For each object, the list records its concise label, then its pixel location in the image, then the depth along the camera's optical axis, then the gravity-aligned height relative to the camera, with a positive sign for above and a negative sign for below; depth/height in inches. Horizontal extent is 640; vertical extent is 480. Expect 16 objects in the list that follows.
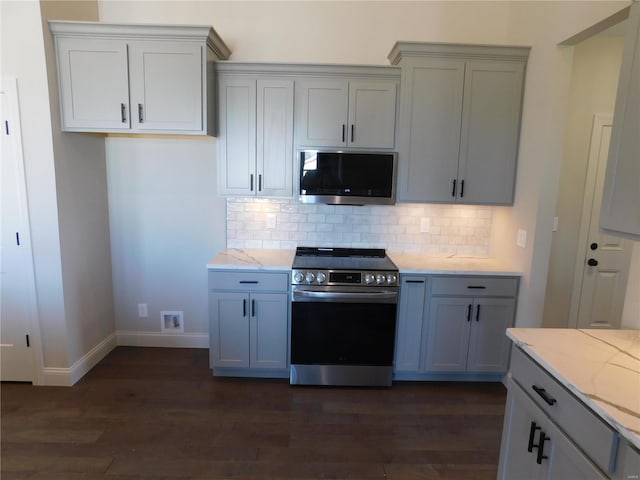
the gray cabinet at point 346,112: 117.0 +20.9
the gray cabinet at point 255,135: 117.1 +13.4
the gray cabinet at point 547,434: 45.9 -33.9
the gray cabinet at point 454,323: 115.4 -42.8
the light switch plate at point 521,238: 112.7 -16.0
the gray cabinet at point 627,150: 56.2 +5.8
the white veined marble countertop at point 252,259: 113.8 -25.7
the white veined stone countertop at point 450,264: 114.7 -25.8
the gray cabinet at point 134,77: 106.0 +27.4
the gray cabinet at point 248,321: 114.9 -43.7
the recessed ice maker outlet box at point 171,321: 140.7 -53.9
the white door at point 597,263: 123.8 -25.6
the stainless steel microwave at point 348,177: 118.2 +1.0
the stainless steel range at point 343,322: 112.0 -42.4
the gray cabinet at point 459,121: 114.0 +19.0
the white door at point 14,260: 103.0 -25.4
